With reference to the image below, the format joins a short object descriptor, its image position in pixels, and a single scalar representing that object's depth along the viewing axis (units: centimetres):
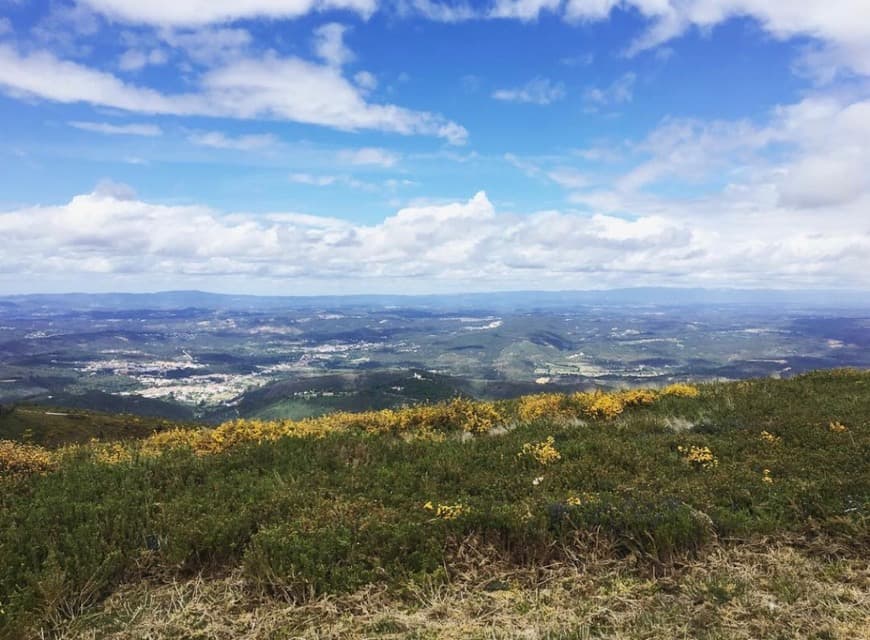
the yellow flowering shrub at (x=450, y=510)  806
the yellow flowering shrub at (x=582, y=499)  845
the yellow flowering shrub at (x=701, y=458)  1074
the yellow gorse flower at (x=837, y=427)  1235
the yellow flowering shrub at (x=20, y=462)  1037
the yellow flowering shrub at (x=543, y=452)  1123
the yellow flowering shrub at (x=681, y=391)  1823
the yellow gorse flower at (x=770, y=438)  1201
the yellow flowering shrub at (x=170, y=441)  1310
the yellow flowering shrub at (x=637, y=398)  1731
